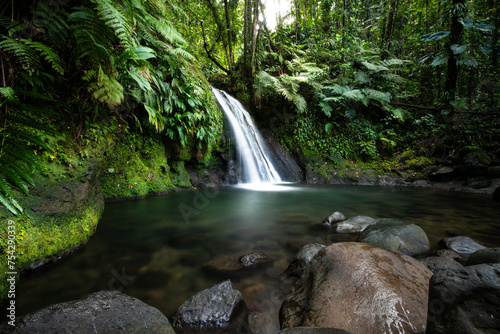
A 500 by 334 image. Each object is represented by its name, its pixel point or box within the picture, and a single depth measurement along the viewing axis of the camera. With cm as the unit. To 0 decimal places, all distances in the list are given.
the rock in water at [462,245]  279
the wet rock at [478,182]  670
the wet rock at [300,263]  232
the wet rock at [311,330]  119
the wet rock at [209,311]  164
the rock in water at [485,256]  200
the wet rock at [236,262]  246
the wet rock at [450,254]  255
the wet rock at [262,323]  165
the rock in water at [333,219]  391
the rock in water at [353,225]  354
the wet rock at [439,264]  181
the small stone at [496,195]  562
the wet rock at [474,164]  696
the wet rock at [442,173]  767
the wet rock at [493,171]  661
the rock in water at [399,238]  267
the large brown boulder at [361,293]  151
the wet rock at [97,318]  121
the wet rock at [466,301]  132
